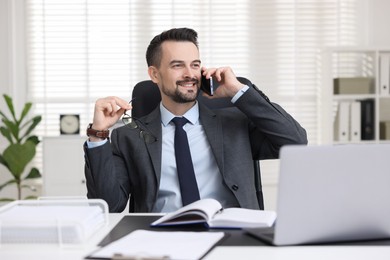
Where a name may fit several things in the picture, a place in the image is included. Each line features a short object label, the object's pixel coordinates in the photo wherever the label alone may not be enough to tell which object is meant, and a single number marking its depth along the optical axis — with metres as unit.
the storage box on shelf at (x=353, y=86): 5.38
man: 2.57
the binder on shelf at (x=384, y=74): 5.37
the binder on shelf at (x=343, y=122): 5.33
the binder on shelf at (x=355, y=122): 5.34
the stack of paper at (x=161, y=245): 1.50
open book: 1.87
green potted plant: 5.29
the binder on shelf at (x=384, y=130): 5.36
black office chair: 2.83
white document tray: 1.68
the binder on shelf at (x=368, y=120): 5.36
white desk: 1.53
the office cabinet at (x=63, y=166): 5.13
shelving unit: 5.36
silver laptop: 1.55
